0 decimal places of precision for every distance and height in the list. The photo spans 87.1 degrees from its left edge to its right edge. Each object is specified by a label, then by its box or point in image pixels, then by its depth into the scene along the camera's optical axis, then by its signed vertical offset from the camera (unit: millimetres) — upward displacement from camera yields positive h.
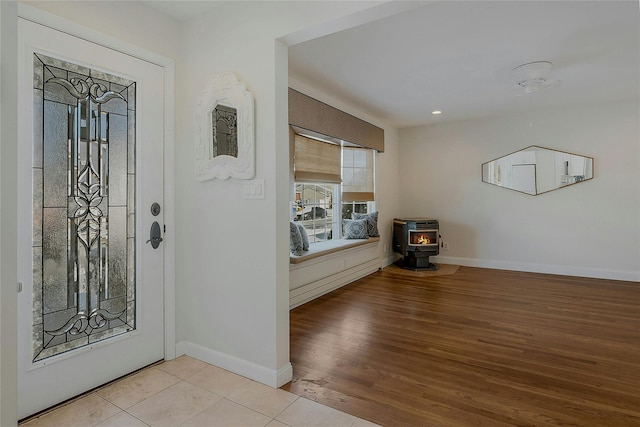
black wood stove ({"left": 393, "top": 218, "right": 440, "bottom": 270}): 5637 -494
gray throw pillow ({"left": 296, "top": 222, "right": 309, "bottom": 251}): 4140 -327
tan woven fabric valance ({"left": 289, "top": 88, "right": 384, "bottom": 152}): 3859 +1207
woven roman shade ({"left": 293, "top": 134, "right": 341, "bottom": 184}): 4250 +697
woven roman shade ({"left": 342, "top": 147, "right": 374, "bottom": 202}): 5383 +615
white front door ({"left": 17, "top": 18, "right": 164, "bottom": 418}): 1877 -15
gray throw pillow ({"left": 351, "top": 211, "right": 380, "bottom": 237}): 5448 -154
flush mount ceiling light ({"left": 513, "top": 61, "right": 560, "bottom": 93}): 3465 +1458
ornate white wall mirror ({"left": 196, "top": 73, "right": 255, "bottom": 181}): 2270 +575
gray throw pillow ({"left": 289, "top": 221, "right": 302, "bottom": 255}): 3936 -333
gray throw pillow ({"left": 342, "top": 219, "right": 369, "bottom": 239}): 5281 -271
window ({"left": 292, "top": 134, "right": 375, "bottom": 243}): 4453 +413
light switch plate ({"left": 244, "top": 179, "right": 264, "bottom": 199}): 2225 +156
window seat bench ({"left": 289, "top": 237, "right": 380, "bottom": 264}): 3818 -472
